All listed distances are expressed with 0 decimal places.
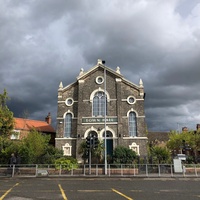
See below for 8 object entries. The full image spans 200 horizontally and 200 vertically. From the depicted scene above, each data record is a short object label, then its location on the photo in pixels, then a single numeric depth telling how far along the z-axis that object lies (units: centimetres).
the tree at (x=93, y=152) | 2792
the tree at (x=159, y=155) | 2787
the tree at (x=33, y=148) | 2592
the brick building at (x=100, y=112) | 3228
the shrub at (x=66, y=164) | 2366
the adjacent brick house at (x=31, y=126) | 4153
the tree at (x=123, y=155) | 2730
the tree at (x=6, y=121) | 2803
